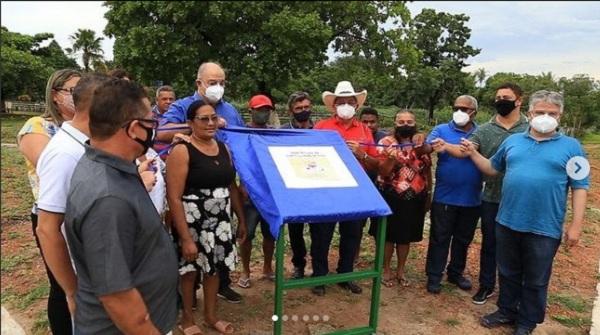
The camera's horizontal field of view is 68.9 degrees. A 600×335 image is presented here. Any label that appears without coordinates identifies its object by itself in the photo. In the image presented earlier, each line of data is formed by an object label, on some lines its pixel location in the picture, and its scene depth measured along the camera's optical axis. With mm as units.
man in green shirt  3580
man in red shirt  3758
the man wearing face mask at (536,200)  3029
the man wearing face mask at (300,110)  3908
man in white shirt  1814
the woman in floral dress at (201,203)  2750
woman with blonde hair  2271
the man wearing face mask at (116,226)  1484
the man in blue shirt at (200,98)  3145
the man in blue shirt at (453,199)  3766
